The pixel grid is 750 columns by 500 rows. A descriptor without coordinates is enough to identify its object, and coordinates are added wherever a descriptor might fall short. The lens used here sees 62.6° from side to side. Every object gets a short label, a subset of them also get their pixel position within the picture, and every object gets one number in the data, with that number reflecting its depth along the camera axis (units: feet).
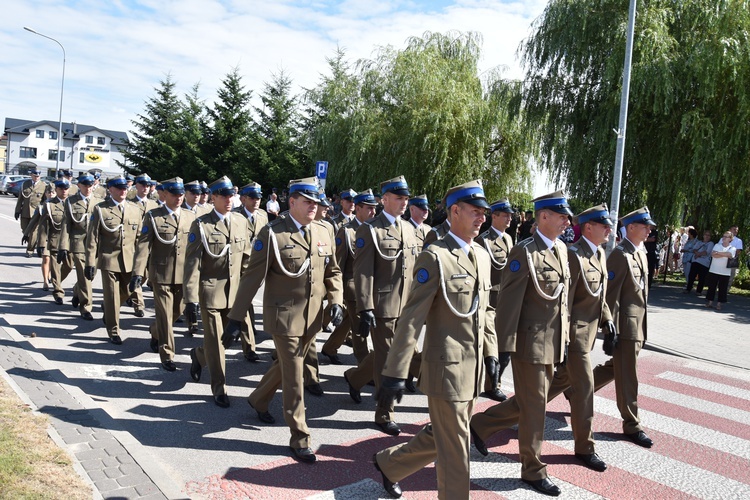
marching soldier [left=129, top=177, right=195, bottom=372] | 24.07
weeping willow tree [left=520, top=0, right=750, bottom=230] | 52.31
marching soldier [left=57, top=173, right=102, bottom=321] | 31.40
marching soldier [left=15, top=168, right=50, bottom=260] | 48.65
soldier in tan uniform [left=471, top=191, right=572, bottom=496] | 15.10
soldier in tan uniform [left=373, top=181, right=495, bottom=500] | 12.32
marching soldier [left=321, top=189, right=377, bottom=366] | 23.26
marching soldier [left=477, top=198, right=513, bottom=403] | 24.72
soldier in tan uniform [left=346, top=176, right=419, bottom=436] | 19.49
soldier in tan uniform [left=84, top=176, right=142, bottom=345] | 27.68
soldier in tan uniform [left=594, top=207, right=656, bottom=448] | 18.63
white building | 265.95
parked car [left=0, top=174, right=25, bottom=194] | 157.38
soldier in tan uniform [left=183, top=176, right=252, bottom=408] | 20.35
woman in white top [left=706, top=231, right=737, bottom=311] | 46.47
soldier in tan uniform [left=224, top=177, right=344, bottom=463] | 16.42
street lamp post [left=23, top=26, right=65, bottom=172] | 108.89
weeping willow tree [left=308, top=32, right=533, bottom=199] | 78.33
